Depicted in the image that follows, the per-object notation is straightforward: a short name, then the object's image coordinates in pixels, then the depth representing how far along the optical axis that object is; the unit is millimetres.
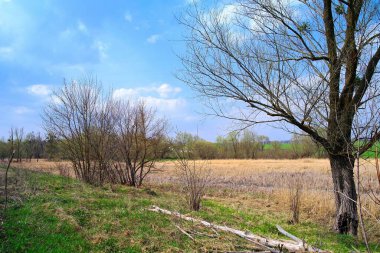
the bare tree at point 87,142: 16531
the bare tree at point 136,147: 18953
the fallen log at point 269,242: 5840
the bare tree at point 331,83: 8414
